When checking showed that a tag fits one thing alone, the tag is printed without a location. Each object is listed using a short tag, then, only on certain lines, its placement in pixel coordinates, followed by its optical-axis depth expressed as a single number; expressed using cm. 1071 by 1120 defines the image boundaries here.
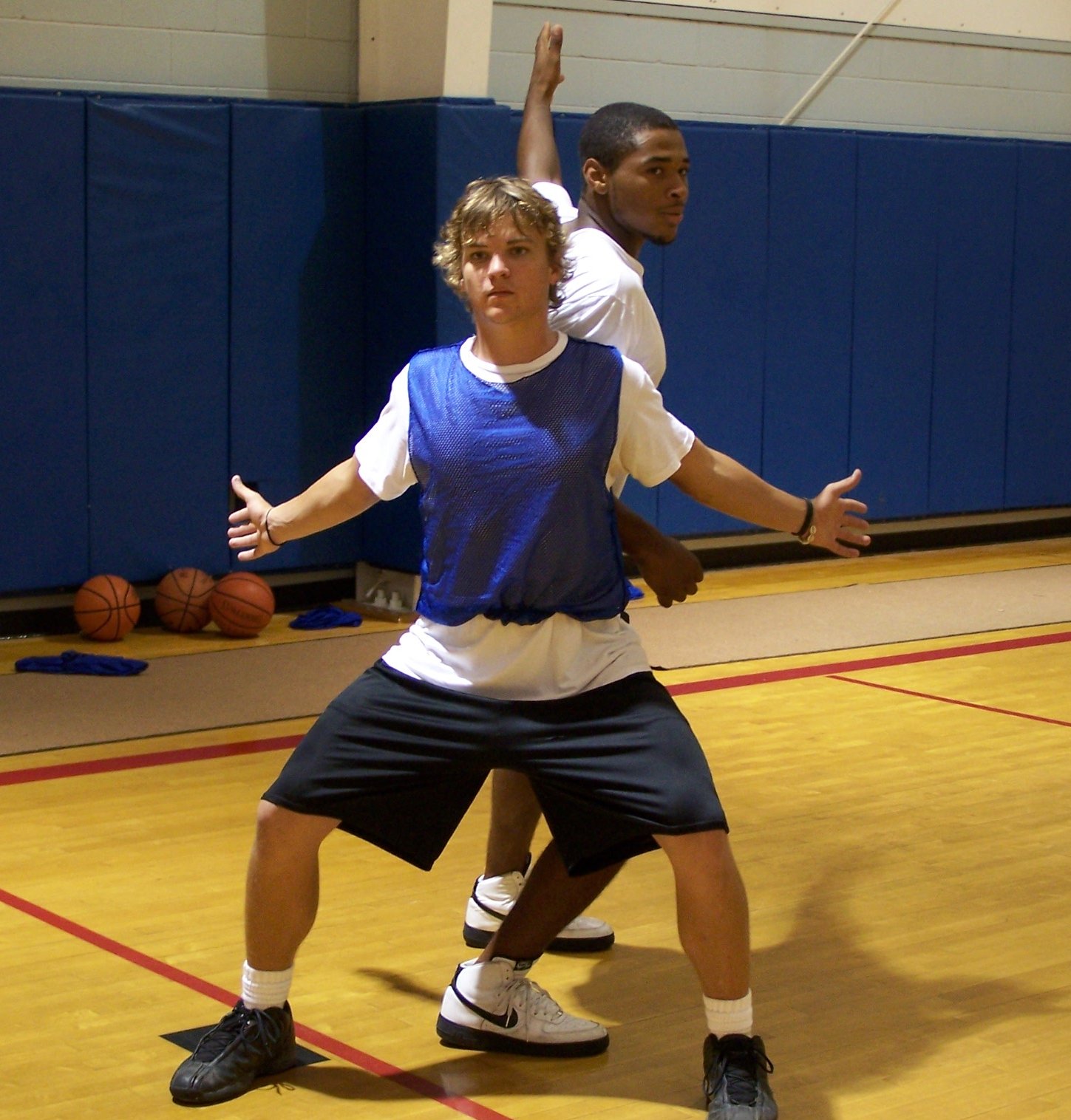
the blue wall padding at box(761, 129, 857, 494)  921
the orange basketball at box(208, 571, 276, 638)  725
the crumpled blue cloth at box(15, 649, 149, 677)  656
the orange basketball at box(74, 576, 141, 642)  712
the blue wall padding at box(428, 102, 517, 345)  756
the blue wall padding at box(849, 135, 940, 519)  954
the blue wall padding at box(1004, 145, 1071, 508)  1019
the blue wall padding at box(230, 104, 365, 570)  768
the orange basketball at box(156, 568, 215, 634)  737
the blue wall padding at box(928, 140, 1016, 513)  987
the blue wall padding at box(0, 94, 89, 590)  709
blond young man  299
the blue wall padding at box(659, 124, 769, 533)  885
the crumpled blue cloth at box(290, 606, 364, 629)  760
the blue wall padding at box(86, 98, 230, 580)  734
